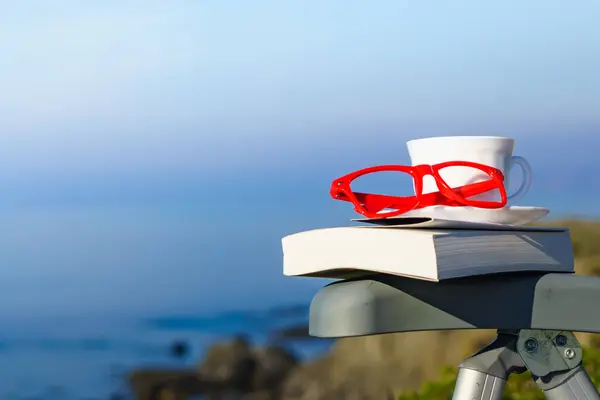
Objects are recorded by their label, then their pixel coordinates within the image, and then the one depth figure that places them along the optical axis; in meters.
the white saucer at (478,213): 1.46
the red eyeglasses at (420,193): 1.46
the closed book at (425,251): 1.40
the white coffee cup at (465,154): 1.47
